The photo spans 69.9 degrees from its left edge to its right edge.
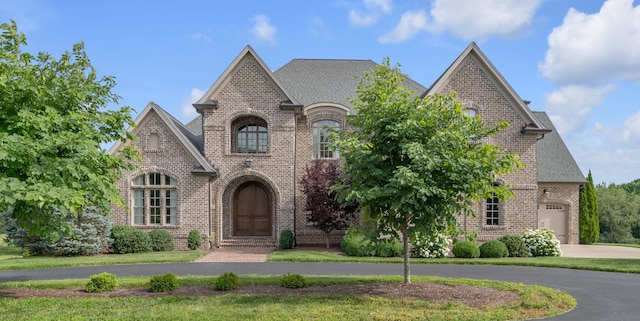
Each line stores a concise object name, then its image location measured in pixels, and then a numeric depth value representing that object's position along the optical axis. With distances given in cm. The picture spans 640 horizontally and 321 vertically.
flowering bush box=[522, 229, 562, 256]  1939
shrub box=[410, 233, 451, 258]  1842
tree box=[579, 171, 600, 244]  2592
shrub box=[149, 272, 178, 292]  1101
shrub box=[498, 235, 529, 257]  1938
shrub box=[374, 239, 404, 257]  1828
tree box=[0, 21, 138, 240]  805
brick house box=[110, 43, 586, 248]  2102
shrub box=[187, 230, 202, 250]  2058
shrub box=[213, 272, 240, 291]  1104
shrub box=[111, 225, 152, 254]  1992
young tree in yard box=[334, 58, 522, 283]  945
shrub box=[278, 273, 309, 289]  1126
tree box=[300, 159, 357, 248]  2014
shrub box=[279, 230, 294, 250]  2094
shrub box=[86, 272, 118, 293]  1100
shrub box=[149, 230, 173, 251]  2028
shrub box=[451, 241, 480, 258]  1850
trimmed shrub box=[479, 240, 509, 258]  1859
